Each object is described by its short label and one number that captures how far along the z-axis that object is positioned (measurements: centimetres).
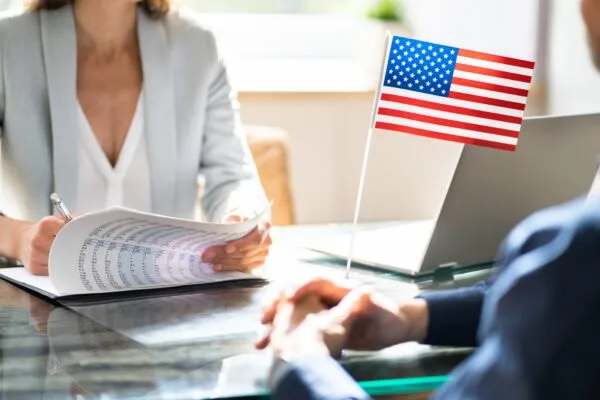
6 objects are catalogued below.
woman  257
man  133
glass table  169
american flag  211
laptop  212
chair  296
